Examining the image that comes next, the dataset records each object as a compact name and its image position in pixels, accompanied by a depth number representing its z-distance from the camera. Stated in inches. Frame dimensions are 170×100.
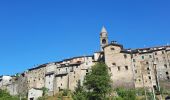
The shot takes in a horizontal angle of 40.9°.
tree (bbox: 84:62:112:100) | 1639.9
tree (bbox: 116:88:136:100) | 1819.2
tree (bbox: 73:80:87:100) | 1732.3
